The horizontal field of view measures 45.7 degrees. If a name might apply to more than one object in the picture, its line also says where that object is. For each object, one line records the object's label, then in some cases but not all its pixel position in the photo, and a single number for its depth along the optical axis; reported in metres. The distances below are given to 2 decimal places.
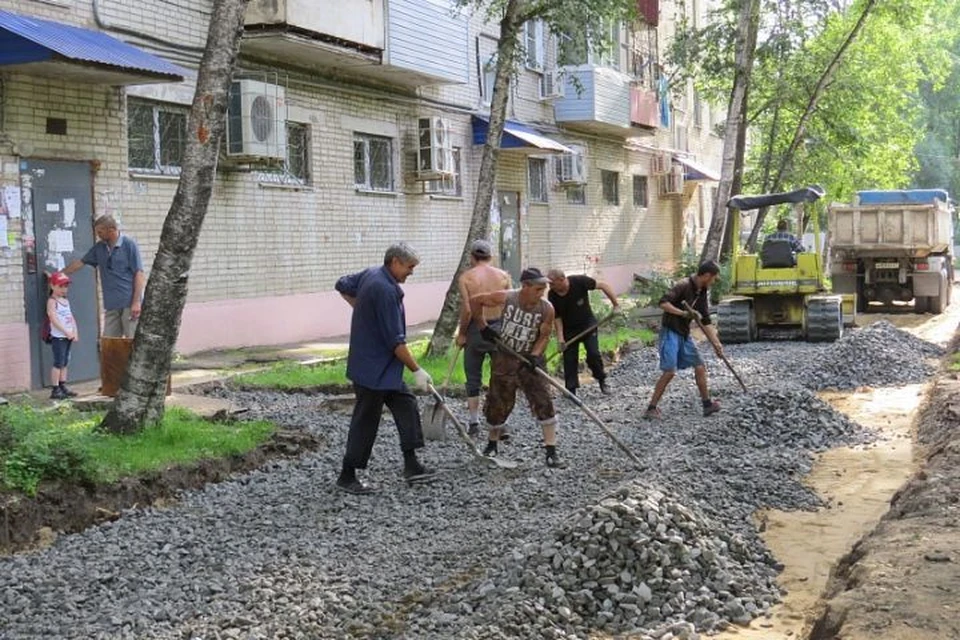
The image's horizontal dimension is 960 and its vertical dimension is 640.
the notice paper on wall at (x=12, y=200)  11.97
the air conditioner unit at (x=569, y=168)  25.92
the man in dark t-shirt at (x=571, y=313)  11.79
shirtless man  9.80
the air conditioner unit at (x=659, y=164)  32.88
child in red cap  11.14
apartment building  12.30
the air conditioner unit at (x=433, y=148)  19.84
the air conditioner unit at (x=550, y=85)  25.34
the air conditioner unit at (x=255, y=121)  14.86
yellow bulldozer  17.39
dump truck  22.23
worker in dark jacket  7.64
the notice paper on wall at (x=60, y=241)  12.56
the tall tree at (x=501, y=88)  13.98
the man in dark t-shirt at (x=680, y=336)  10.76
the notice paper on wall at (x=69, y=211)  12.78
